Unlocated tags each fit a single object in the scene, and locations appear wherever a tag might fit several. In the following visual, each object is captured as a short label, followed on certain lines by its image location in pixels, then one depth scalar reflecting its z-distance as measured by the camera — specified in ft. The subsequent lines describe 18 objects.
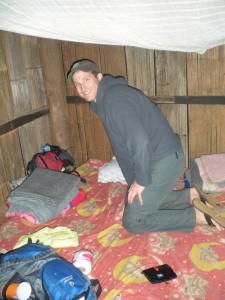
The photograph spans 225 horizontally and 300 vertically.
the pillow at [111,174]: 8.82
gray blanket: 7.31
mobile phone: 5.20
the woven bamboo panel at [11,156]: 8.46
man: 5.47
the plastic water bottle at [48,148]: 9.67
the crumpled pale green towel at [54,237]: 6.32
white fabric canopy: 4.00
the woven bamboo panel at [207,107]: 8.19
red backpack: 9.05
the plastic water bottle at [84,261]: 5.54
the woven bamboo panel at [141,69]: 8.86
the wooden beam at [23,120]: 8.38
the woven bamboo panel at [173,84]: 8.59
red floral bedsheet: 5.07
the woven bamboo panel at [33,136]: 9.21
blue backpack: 4.60
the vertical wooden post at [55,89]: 9.56
